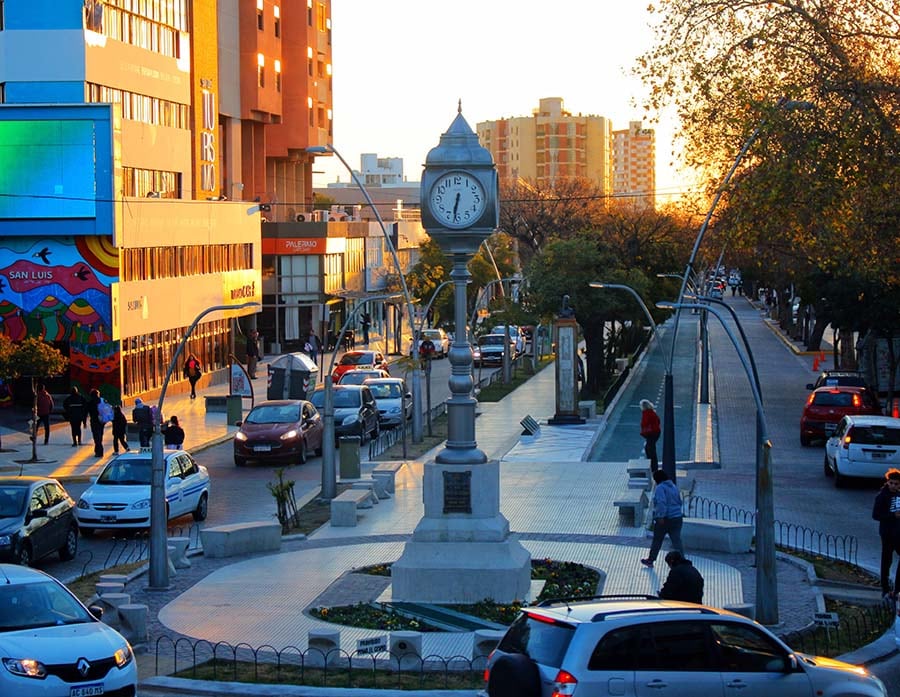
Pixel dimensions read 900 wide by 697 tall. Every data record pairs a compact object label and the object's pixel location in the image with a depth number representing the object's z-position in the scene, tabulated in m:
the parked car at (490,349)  68.31
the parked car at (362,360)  56.53
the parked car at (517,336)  71.44
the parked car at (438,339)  70.66
